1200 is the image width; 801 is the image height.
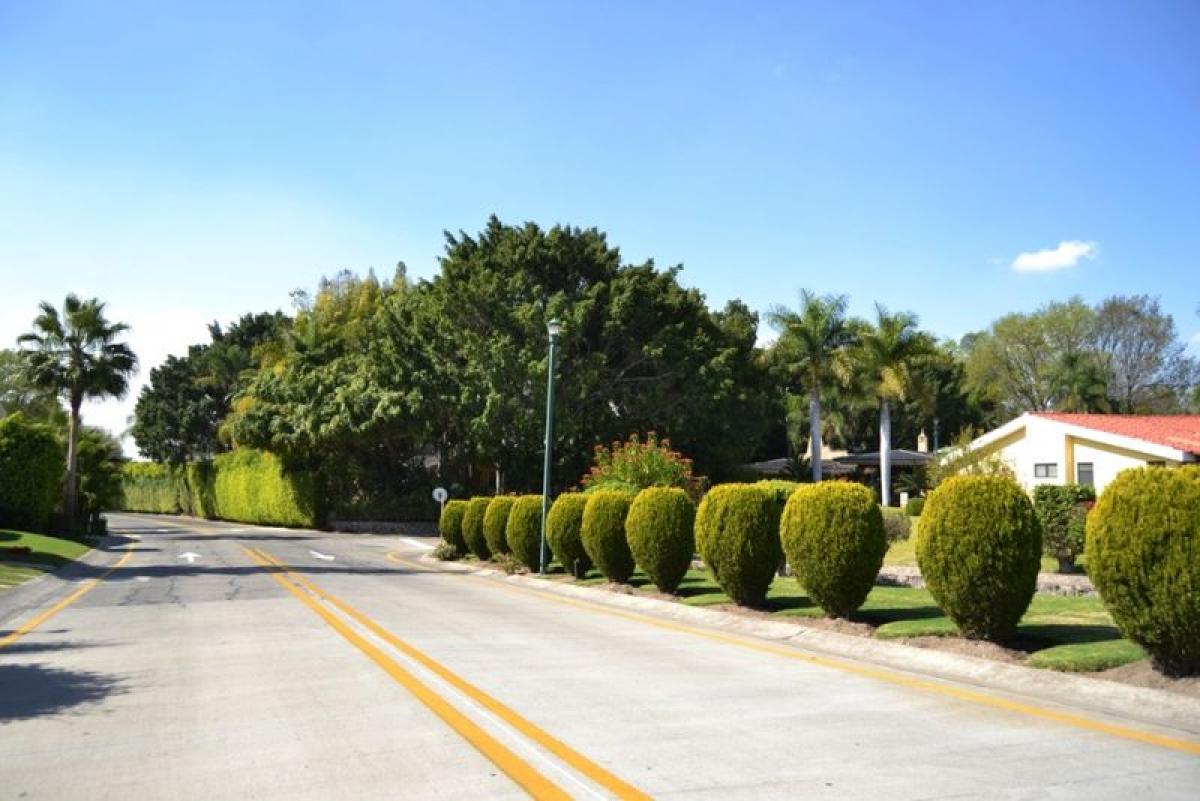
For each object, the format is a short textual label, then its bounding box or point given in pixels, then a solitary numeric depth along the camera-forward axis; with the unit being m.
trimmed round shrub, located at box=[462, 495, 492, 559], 27.16
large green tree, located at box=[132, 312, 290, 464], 78.62
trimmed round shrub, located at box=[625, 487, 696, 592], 16.14
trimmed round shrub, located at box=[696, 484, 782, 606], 13.75
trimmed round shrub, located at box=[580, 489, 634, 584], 18.27
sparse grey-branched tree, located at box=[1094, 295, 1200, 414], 63.25
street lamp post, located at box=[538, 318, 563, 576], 22.25
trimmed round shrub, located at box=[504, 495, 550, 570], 22.92
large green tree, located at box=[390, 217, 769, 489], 44.06
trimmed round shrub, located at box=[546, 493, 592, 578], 20.36
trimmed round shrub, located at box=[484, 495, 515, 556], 25.06
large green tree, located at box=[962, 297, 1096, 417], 65.25
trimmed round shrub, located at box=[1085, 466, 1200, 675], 7.13
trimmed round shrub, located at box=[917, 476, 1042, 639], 9.26
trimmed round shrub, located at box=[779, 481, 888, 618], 11.62
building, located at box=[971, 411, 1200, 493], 30.86
